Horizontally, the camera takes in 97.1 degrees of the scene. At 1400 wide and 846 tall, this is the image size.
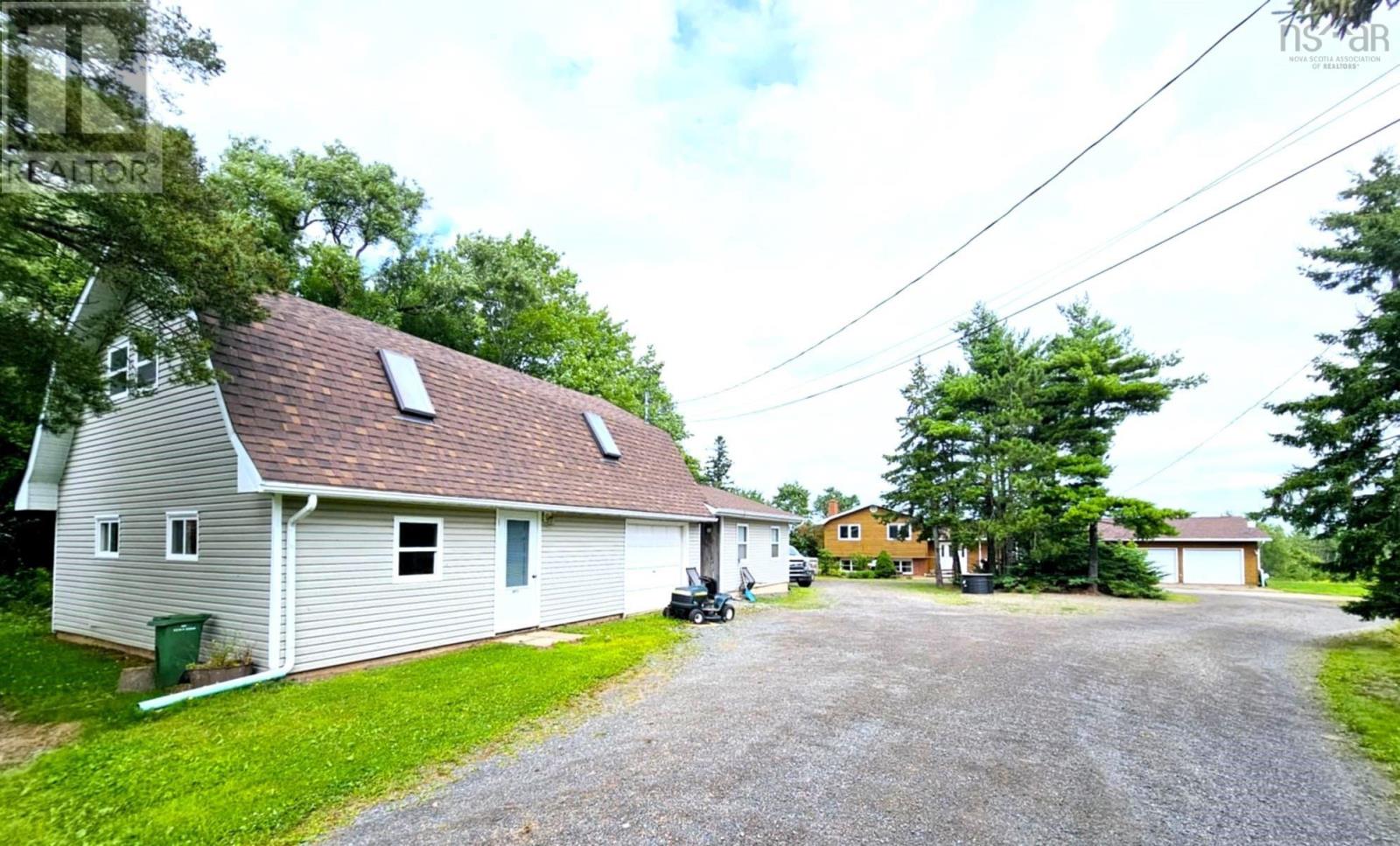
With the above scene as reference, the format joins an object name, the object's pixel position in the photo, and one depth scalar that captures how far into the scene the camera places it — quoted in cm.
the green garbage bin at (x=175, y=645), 741
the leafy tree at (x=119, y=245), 591
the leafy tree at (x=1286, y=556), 4389
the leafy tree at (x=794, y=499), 5562
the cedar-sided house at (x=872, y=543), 3800
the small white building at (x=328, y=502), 774
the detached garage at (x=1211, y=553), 3109
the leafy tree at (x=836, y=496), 6168
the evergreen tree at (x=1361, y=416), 1139
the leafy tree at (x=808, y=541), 3972
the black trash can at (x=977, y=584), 2283
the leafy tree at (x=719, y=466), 5400
